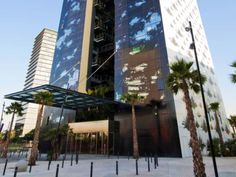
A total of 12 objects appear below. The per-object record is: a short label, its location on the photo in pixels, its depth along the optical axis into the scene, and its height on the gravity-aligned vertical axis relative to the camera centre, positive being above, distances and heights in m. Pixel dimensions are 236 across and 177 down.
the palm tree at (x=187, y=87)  11.80 +5.43
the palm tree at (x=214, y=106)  34.09 +7.60
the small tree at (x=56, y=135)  26.98 +2.10
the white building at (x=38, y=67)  128.62 +61.99
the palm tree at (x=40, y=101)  22.25 +6.21
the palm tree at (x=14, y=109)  37.33 +7.92
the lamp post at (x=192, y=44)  14.10 +7.67
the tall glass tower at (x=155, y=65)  30.67 +15.92
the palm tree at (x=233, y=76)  18.69 +7.04
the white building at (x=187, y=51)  31.96 +21.56
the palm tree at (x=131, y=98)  28.70 +8.18
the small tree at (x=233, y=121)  48.11 +7.11
